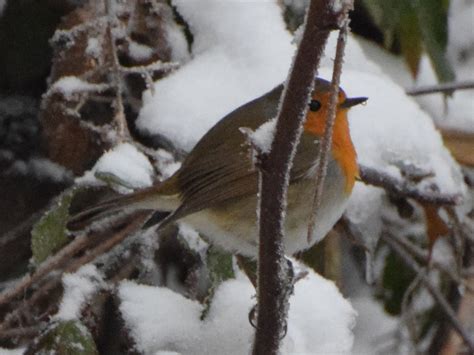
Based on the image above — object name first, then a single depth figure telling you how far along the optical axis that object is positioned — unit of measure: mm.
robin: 4805
